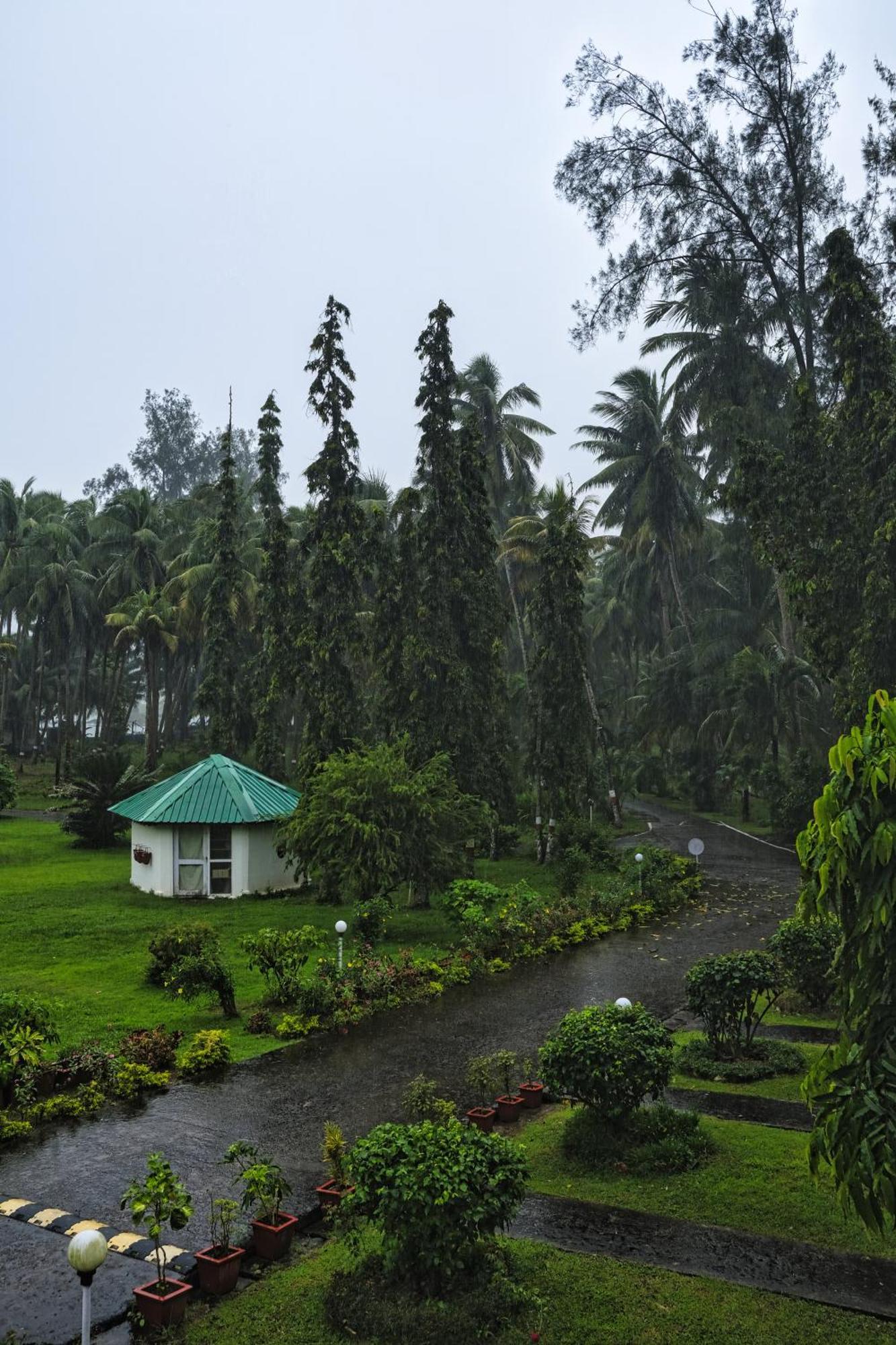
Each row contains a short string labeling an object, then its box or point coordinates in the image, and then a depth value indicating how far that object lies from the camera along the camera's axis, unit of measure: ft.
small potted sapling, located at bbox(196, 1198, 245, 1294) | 23.65
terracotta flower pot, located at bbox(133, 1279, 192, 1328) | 22.25
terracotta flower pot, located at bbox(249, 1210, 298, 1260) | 25.48
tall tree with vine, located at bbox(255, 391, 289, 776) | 112.68
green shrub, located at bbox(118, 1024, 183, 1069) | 40.22
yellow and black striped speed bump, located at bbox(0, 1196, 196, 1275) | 25.03
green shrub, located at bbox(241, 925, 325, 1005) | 49.39
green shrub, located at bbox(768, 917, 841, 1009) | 45.70
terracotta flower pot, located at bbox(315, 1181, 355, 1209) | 28.04
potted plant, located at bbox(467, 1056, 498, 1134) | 35.53
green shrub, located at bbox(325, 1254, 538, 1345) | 20.26
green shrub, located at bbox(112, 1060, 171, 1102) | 37.55
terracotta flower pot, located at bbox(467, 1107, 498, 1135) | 34.19
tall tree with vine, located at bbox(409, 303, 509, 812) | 92.48
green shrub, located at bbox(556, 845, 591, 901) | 77.00
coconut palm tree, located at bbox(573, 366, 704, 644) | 156.35
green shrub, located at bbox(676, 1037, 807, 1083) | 38.52
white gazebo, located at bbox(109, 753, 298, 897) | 79.46
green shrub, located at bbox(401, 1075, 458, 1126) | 34.09
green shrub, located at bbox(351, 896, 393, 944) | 62.80
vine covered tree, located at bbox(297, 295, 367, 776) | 93.81
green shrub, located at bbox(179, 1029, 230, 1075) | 40.40
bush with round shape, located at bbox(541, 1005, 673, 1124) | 30.30
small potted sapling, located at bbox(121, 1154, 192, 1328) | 22.34
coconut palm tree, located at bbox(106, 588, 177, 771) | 147.33
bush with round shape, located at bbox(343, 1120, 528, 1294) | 20.70
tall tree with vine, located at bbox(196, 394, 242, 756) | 129.59
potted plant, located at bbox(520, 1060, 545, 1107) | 36.88
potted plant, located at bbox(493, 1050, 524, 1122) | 35.35
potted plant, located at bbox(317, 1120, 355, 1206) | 28.17
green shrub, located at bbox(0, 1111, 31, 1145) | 33.40
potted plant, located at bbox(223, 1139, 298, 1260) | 25.36
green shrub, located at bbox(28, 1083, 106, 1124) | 35.24
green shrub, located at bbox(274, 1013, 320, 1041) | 45.93
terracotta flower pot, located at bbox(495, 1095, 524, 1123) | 35.29
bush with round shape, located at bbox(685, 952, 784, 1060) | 38.19
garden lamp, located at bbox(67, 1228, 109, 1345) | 18.25
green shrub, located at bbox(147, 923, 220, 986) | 53.57
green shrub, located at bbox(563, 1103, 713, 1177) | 29.86
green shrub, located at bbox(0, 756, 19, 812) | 118.42
